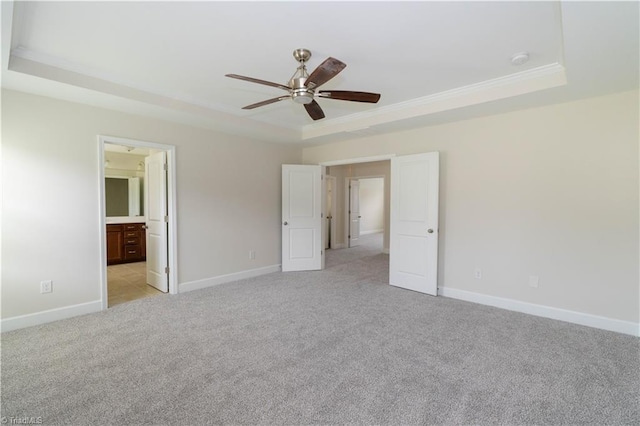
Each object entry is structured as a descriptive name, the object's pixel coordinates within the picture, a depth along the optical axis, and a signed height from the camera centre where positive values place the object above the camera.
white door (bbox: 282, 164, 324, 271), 5.50 -0.17
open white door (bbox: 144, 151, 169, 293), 4.23 -0.16
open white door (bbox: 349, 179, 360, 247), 8.74 -0.16
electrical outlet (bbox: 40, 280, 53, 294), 3.16 -0.84
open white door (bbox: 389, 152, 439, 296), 4.15 -0.21
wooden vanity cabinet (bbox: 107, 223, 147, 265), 6.00 -0.72
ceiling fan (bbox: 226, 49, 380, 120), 2.24 +0.99
